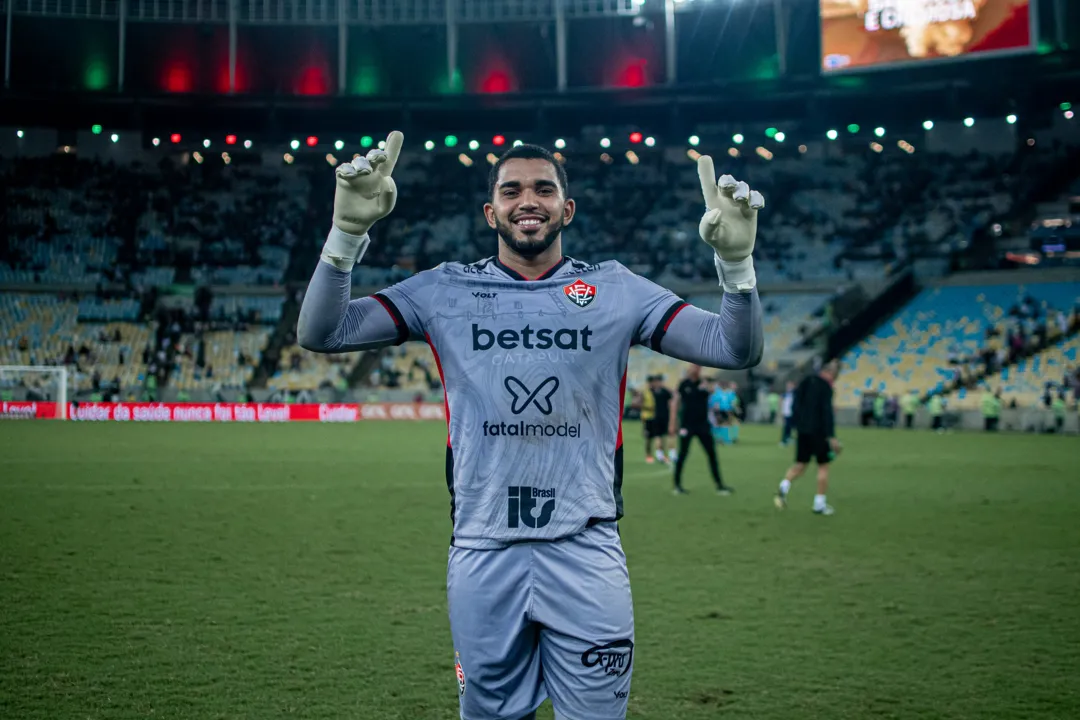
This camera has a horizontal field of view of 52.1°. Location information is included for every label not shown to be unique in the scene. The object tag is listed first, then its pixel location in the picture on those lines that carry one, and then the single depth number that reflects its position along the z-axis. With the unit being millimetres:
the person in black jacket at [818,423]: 14305
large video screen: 35438
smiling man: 3357
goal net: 37469
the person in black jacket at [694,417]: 16500
